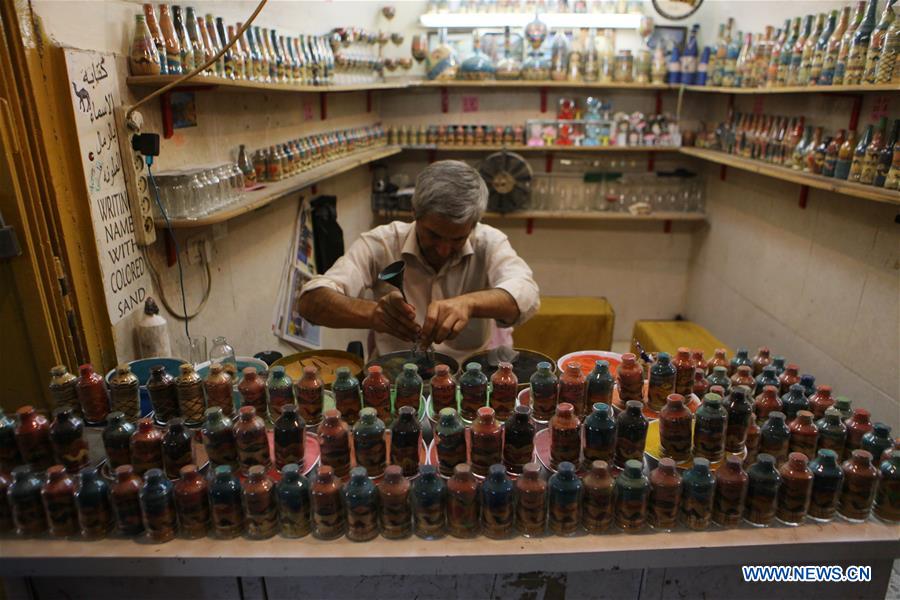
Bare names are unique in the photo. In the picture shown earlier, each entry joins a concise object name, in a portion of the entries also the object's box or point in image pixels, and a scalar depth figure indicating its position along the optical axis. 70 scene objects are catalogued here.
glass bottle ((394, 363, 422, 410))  1.40
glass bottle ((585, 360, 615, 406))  1.38
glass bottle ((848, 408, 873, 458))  1.30
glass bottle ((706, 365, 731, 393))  1.52
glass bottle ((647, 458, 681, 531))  1.16
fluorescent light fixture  4.40
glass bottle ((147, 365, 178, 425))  1.39
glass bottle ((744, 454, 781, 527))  1.18
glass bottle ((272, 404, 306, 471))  1.24
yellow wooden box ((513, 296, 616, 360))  4.41
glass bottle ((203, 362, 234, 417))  1.40
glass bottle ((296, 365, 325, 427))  1.39
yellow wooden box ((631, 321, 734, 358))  4.00
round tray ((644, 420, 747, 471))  1.27
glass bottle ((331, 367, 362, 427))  1.38
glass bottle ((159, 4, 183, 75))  2.11
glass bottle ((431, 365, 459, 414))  1.42
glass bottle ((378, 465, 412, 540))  1.15
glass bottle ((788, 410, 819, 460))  1.28
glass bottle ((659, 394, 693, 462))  1.24
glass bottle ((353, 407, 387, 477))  1.22
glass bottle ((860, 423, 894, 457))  1.26
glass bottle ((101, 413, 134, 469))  1.25
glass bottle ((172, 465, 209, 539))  1.15
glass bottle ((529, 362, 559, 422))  1.39
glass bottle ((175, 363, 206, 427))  1.39
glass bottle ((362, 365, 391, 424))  1.38
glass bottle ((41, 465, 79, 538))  1.17
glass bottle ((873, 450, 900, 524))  1.19
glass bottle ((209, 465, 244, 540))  1.15
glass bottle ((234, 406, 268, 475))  1.23
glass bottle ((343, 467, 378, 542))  1.15
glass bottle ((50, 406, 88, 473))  1.26
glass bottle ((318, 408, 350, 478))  1.23
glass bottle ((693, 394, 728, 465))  1.25
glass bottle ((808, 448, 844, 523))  1.18
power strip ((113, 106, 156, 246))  1.93
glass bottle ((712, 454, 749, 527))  1.17
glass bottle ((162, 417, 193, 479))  1.23
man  1.73
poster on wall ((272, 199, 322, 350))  3.37
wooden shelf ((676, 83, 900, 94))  2.24
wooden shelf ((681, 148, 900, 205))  2.33
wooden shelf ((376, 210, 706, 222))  4.70
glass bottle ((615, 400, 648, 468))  1.24
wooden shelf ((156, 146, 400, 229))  2.09
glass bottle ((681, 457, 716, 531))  1.17
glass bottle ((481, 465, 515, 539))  1.15
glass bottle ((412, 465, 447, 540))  1.15
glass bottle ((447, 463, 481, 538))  1.16
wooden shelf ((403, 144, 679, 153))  4.60
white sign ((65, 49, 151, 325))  1.74
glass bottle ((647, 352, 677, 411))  1.46
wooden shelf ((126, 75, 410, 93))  1.94
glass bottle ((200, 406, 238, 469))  1.24
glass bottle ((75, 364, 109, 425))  1.42
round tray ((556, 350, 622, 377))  1.79
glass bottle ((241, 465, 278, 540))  1.15
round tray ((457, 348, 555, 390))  1.66
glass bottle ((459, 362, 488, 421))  1.39
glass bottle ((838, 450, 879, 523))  1.18
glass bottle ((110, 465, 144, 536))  1.15
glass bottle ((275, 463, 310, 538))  1.15
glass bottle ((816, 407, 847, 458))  1.28
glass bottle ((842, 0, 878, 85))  2.51
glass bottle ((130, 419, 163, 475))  1.23
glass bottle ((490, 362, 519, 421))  1.39
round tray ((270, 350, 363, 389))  1.88
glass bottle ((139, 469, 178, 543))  1.14
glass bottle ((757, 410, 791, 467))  1.26
